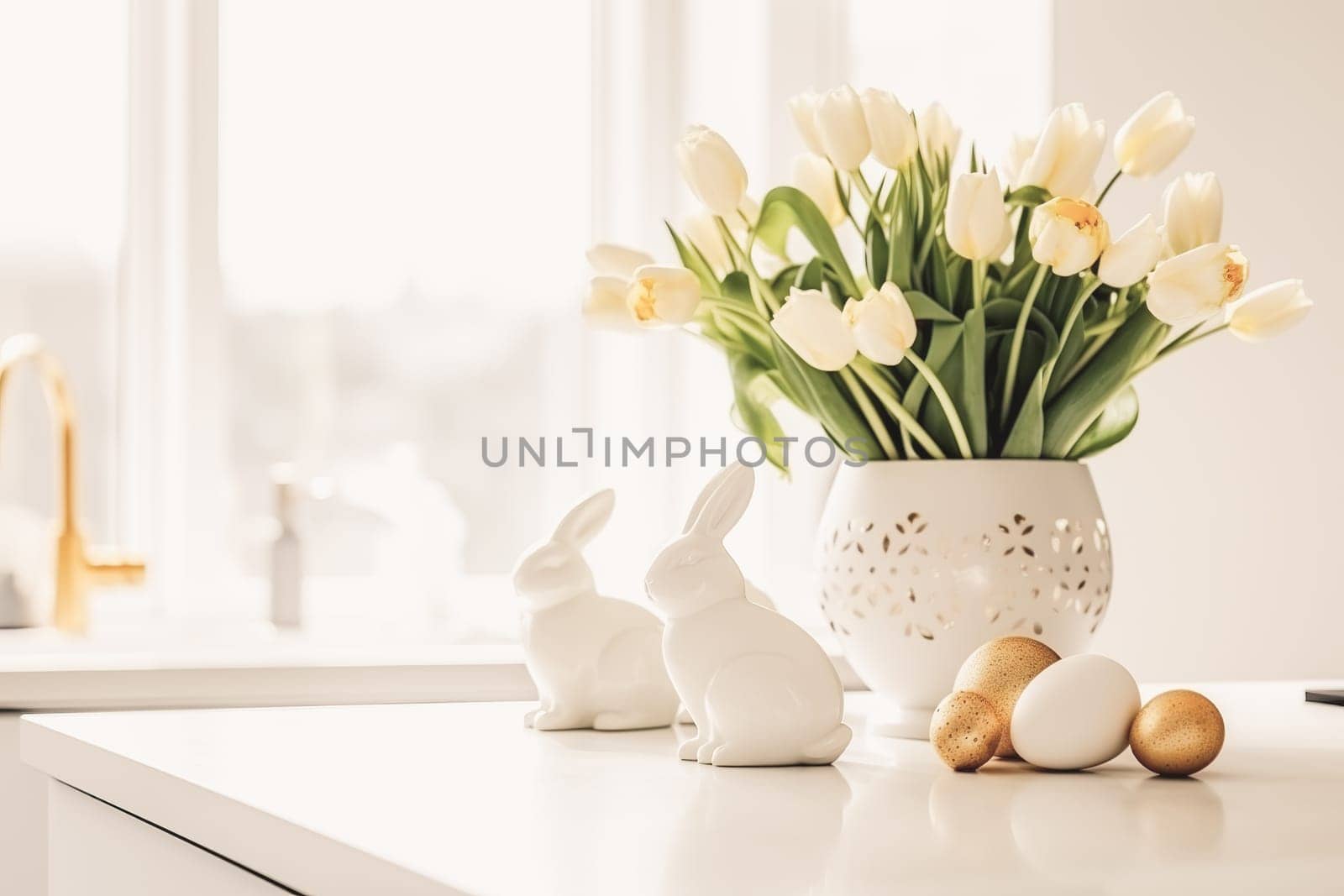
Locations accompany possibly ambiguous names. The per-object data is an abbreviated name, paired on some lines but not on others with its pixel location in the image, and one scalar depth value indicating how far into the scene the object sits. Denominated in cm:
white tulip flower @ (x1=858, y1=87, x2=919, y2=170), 181
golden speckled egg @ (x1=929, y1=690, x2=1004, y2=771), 168
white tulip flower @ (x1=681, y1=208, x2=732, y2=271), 192
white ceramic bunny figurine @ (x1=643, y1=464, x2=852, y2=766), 170
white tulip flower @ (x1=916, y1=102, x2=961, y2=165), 190
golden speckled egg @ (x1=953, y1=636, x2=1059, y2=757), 171
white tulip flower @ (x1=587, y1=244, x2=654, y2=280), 191
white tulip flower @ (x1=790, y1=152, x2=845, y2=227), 193
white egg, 168
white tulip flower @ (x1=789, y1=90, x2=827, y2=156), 184
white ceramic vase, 180
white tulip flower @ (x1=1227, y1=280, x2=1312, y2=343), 182
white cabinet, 162
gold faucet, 294
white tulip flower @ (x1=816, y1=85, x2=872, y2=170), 181
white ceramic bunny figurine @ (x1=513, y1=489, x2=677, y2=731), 184
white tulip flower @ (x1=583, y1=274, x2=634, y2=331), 188
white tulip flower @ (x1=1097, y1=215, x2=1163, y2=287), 176
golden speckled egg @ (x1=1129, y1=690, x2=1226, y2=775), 166
